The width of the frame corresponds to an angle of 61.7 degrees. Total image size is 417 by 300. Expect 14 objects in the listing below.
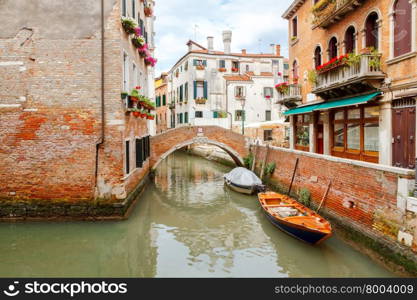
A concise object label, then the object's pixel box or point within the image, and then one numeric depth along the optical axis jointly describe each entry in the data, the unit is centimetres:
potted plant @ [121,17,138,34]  970
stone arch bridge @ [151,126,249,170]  1677
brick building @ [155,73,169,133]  3606
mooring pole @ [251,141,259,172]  1691
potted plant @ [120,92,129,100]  946
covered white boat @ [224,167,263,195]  1390
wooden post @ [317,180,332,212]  924
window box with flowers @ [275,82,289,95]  1501
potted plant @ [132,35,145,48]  1134
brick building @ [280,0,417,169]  845
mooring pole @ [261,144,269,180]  1535
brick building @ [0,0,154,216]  929
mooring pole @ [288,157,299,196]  1185
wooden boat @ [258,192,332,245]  745
